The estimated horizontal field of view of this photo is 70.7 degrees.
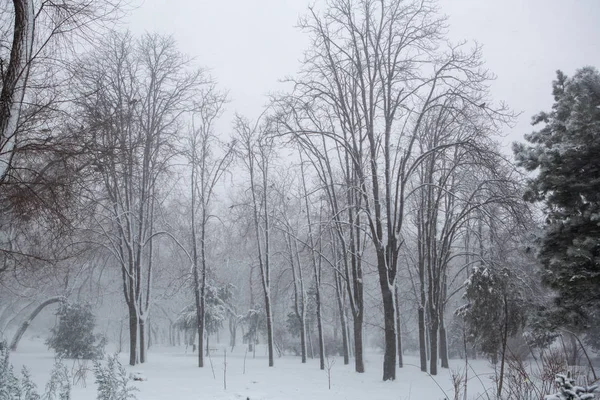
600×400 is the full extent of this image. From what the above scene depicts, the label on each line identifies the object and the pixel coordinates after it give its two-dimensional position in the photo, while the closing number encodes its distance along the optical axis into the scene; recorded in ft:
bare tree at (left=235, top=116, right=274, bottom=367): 60.72
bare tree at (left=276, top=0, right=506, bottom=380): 37.52
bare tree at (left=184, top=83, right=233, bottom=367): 58.65
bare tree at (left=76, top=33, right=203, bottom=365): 50.01
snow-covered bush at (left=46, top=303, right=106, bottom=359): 72.64
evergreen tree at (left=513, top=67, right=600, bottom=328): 29.81
